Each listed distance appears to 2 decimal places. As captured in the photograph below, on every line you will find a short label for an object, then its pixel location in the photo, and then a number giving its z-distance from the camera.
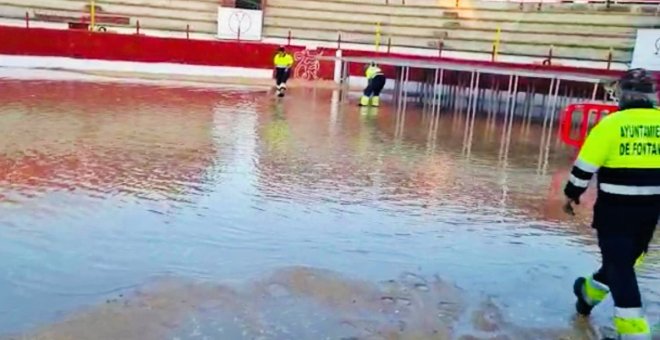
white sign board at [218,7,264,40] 26.78
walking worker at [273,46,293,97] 17.66
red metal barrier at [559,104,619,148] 10.53
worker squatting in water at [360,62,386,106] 16.25
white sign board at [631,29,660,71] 20.66
